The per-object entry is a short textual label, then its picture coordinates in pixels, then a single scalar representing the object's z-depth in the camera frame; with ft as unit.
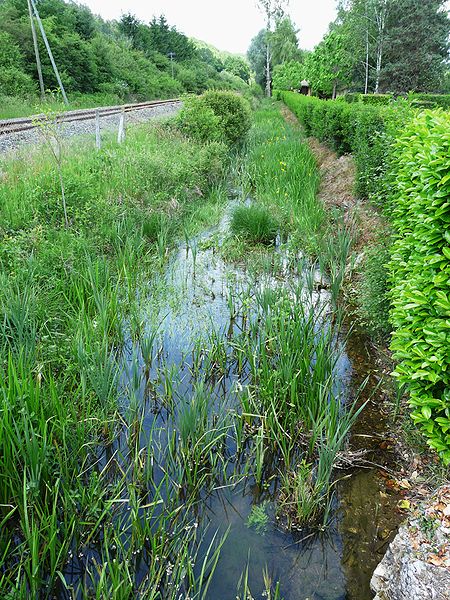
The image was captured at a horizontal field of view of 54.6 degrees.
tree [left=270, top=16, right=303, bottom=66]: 157.79
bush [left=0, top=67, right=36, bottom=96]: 65.46
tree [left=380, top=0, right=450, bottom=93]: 100.42
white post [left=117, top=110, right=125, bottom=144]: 34.59
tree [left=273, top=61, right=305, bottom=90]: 142.61
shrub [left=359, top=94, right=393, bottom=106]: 76.12
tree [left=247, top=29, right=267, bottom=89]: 193.36
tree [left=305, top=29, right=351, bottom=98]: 88.79
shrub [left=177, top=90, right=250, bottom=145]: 39.47
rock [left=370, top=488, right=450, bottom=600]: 5.92
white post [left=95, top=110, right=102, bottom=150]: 31.97
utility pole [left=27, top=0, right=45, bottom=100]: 68.35
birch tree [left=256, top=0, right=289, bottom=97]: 128.26
